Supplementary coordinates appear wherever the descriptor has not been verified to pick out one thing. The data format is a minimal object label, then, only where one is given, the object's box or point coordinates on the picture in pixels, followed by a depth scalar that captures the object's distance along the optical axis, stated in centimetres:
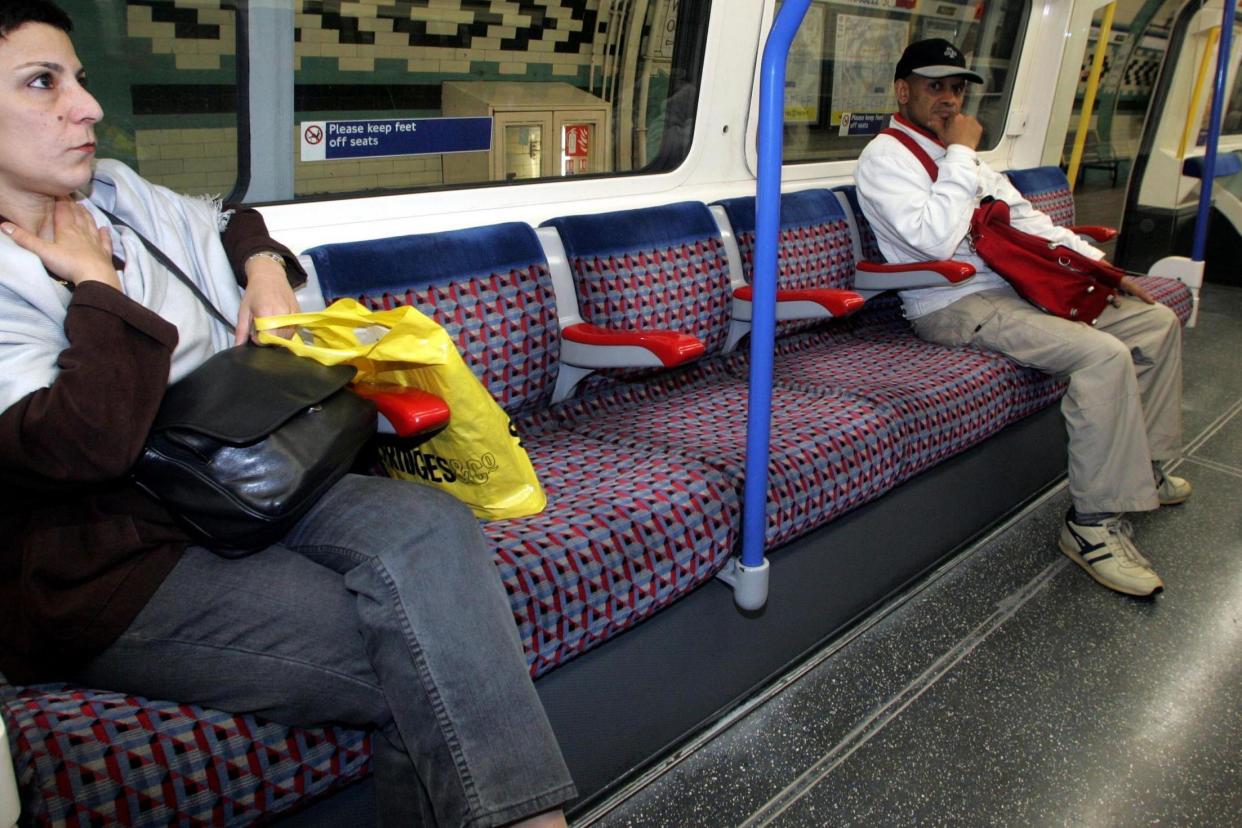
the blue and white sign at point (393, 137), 231
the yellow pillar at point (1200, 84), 629
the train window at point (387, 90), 202
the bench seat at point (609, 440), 126
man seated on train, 281
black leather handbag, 130
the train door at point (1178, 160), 625
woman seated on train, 125
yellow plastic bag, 158
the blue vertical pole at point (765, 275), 184
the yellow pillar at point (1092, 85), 506
